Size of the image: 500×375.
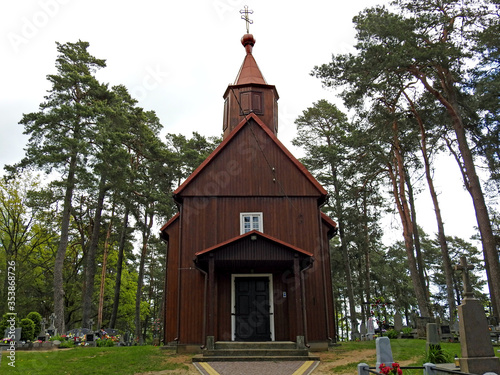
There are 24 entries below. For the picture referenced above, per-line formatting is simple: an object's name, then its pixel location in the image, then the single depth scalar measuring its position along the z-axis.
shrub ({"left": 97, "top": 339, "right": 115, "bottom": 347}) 18.72
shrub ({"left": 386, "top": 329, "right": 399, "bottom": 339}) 19.35
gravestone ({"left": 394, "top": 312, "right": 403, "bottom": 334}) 19.81
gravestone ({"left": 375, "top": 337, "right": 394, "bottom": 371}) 7.84
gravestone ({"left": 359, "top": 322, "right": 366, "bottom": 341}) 22.53
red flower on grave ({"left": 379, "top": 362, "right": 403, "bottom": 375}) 6.64
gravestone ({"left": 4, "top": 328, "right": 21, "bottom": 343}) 16.10
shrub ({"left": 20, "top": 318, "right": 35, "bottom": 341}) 17.38
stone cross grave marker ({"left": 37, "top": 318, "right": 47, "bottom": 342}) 16.77
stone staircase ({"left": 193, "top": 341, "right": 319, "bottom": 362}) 11.31
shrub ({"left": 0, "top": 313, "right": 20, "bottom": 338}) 18.73
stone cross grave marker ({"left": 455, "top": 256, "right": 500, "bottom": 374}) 7.68
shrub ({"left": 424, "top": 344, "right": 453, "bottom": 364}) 9.22
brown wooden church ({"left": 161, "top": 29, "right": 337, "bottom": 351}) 13.05
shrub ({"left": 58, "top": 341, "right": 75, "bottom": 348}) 16.92
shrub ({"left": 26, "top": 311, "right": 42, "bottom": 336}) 19.64
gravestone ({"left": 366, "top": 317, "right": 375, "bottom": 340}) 20.75
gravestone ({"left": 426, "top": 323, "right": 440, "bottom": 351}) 9.68
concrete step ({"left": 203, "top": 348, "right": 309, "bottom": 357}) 11.59
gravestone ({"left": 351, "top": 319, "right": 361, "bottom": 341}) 24.51
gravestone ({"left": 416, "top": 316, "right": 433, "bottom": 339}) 18.41
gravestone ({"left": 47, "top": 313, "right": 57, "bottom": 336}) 18.77
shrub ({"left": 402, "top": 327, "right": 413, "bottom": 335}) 19.48
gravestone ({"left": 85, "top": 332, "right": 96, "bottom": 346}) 18.56
